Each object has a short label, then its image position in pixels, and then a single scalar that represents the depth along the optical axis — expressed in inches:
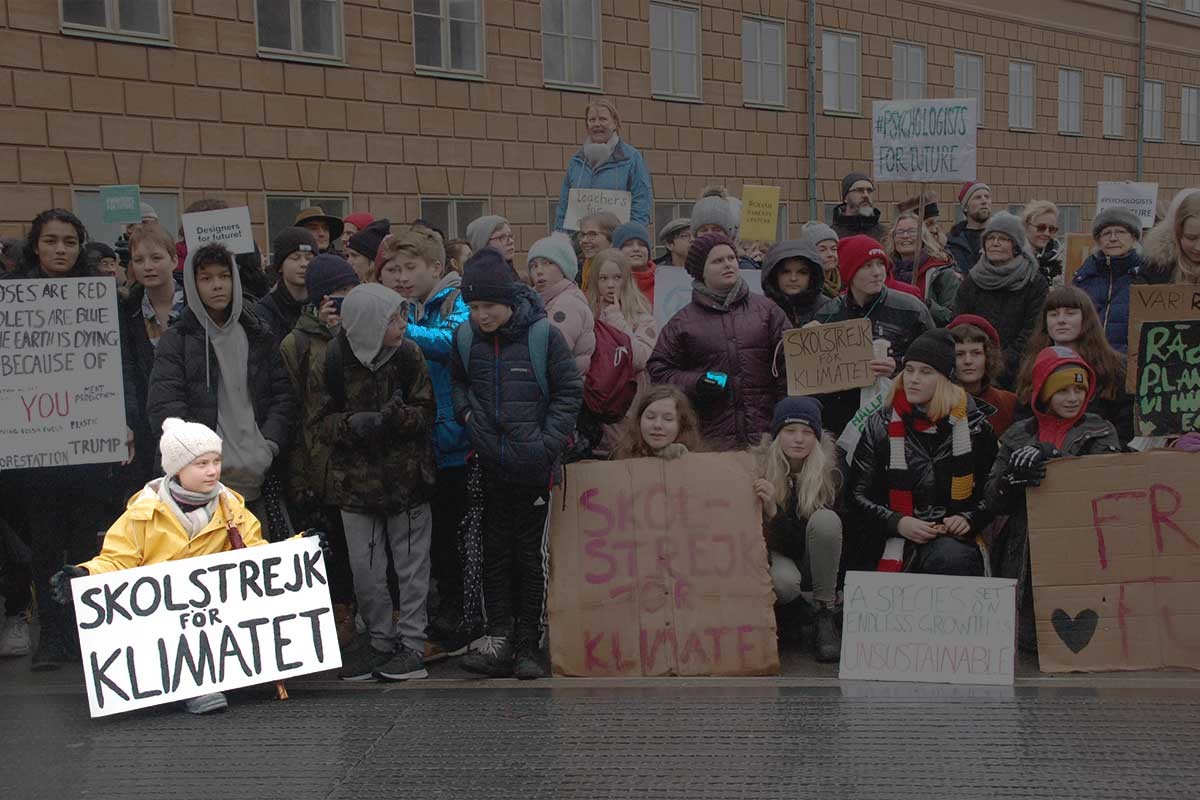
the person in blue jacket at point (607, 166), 392.8
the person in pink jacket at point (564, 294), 273.1
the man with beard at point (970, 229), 442.0
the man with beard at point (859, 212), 433.1
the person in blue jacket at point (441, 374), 265.4
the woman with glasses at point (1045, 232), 387.6
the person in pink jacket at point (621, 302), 288.4
